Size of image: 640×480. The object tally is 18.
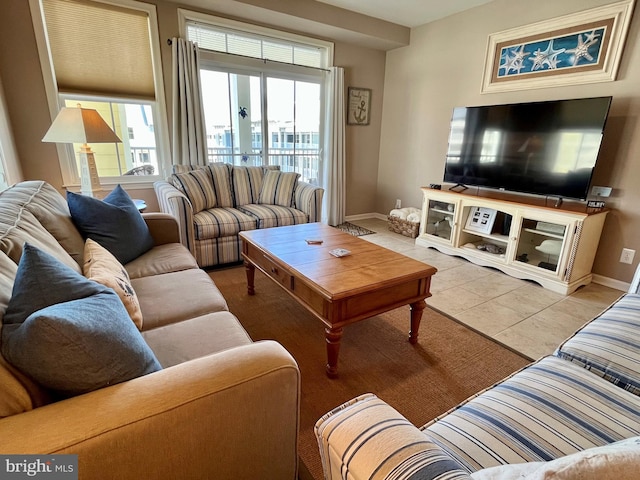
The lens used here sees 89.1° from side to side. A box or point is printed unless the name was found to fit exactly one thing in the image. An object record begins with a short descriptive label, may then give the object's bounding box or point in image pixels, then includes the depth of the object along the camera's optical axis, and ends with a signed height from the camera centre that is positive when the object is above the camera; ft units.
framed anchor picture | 14.84 +1.97
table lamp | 7.26 +0.29
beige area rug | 4.96 -3.70
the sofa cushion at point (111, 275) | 3.85 -1.62
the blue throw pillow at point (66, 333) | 2.11 -1.29
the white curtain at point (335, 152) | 13.99 -0.13
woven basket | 13.41 -3.08
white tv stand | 8.69 -2.43
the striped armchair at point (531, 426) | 1.81 -2.30
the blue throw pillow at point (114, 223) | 5.69 -1.43
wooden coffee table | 5.21 -2.11
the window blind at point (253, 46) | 11.35 +3.72
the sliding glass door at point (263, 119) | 12.20 +1.09
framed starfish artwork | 8.57 +2.99
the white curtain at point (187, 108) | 10.63 +1.21
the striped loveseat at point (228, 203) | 9.21 -1.77
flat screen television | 8.63 +0.27
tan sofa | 2.02 -1.82
